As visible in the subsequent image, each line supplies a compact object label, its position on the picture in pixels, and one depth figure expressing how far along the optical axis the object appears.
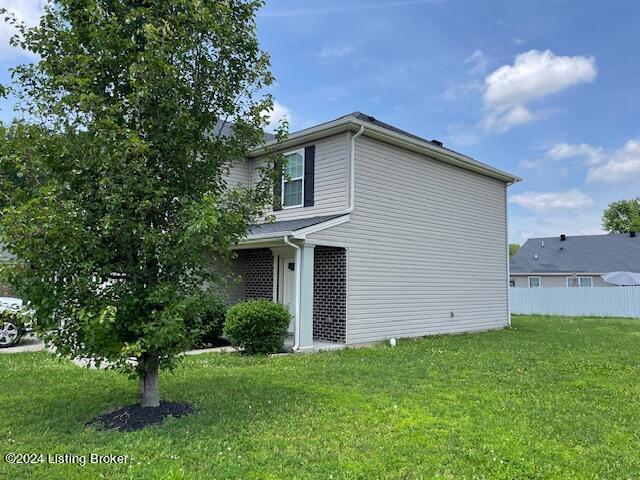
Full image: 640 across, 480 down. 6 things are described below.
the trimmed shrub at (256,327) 9.41
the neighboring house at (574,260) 28.09
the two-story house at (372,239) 10.74
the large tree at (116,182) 4.50
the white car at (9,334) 10.61
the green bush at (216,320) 11.13
